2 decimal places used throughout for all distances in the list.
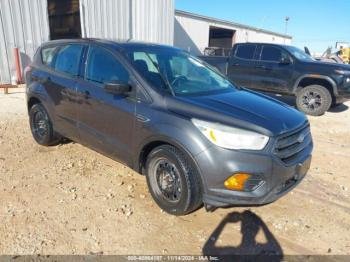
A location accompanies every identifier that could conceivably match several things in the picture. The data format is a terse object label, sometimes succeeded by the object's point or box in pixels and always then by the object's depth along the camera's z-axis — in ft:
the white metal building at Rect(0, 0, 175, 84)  34.14
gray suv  8.89
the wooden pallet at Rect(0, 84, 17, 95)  31.24
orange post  34.45
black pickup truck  25.54
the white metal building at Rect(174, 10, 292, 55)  69.21
